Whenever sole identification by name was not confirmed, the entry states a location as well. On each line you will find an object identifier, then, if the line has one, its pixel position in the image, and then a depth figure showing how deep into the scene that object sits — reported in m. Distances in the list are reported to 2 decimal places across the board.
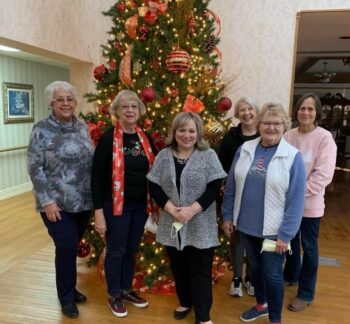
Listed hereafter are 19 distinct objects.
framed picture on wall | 5.38
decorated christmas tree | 2.48
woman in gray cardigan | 1.86
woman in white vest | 1.79
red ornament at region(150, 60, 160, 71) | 2.53
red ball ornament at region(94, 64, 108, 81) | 2.61
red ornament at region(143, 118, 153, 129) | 2.42
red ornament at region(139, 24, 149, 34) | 2.48
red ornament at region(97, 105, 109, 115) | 2.57
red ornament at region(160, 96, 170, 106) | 2.47
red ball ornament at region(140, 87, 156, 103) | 2.30
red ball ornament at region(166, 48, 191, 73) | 2.36
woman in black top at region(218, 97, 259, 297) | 2.20
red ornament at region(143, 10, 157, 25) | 2.46
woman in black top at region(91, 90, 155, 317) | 2.00
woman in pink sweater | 2.11
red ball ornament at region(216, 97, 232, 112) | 2.50
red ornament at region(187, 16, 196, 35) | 2.54
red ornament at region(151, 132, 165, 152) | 2.44
